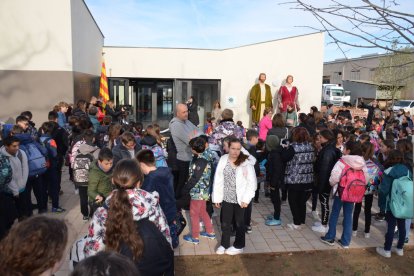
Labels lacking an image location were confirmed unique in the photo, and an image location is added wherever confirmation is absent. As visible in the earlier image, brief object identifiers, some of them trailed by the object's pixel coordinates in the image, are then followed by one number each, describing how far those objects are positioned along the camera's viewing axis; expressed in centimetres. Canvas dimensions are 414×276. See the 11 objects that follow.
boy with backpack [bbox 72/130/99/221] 557
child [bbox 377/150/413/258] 479
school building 1033
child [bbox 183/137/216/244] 497
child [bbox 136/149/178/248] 399
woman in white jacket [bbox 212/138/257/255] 477
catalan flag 1344
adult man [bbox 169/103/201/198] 587
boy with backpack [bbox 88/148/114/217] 469
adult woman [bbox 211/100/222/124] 1304
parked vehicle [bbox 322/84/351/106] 3688
